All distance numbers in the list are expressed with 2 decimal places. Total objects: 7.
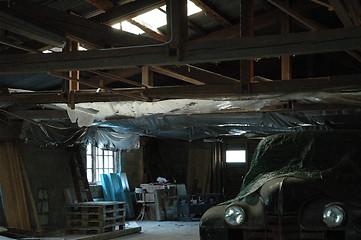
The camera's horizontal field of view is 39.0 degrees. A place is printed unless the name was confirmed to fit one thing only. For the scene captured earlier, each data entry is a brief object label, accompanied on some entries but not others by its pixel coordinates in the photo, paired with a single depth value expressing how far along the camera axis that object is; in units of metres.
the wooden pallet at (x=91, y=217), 11.91
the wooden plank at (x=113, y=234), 11.12
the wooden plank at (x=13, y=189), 11.16
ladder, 13.49
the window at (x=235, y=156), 18.67
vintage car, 4.61
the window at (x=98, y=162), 15.27
